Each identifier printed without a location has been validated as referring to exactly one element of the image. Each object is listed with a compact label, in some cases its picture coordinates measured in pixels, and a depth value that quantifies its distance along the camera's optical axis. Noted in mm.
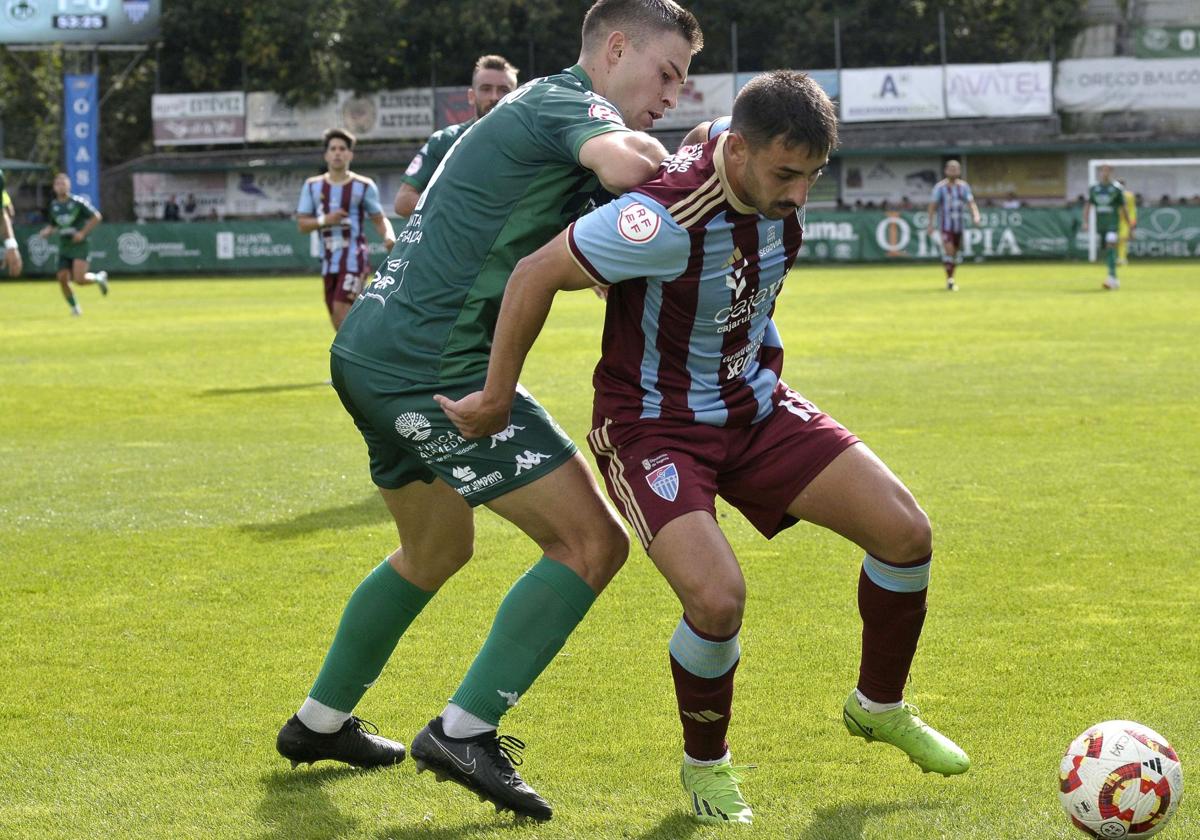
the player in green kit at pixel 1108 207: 26875
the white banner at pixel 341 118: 51438
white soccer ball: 3582
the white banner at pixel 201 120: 51812
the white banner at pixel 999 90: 46688
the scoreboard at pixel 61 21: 49750
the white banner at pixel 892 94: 47375
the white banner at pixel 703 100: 48250
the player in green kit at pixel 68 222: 26109
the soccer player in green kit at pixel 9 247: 16484
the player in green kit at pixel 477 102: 8633
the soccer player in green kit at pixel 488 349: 3973
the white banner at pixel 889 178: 49406
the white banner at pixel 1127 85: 45812
